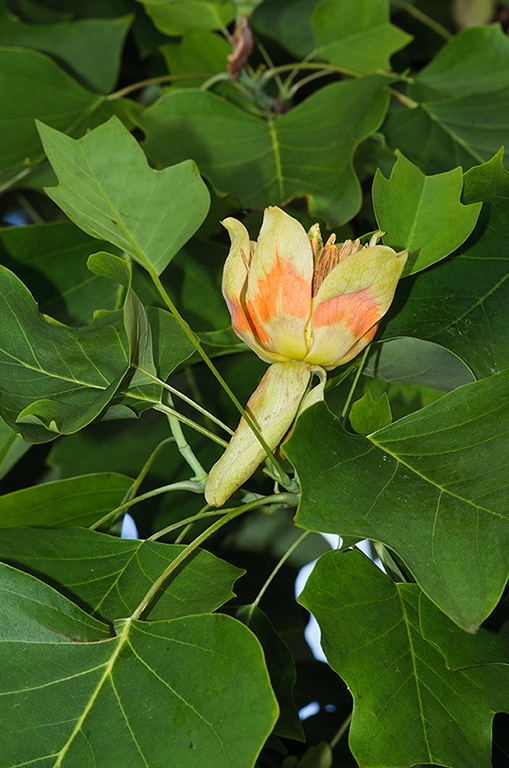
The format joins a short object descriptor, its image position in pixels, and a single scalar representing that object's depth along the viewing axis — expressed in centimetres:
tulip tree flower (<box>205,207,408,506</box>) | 95
